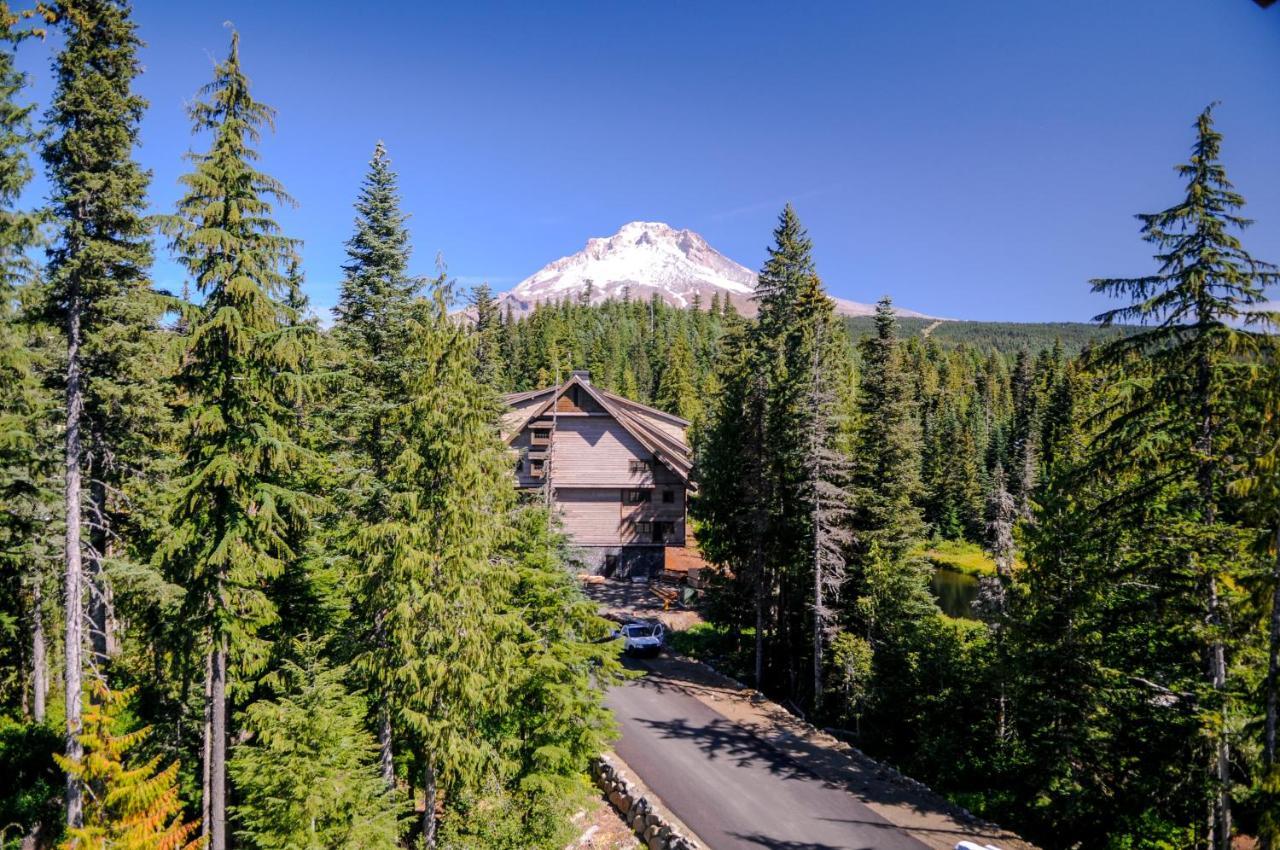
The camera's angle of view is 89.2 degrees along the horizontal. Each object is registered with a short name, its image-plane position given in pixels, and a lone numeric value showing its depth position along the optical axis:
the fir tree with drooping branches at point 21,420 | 14.42
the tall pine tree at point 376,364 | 15.73
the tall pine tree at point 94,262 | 15.34
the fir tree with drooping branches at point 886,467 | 27.27
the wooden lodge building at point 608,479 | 43.56
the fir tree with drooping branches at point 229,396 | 12.93
